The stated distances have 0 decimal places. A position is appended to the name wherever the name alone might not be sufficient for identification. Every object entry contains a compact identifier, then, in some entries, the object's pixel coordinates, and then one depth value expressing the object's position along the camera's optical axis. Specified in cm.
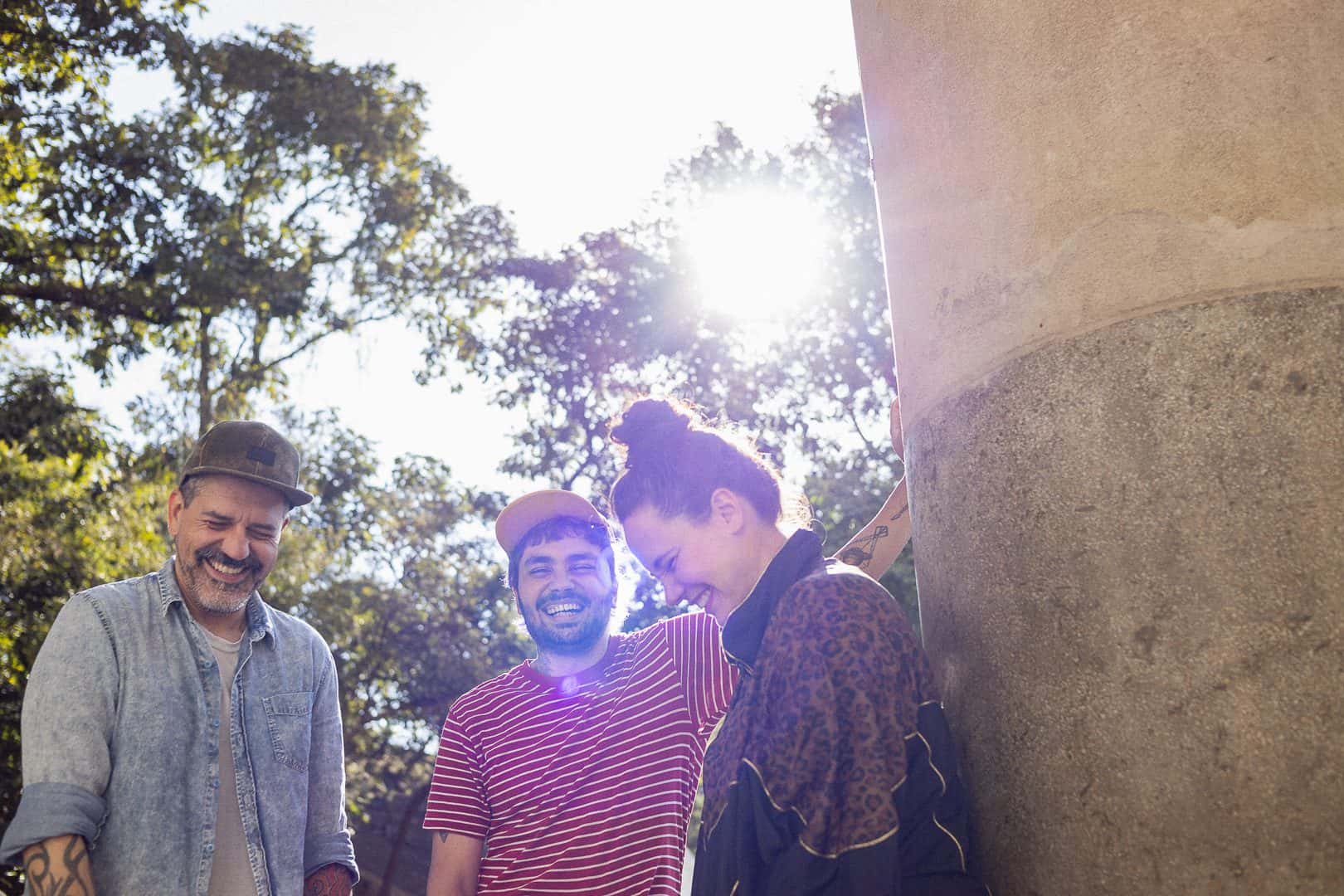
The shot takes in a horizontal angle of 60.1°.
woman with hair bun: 171
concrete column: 148
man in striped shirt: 310
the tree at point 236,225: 1078
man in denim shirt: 289
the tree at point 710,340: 1377
